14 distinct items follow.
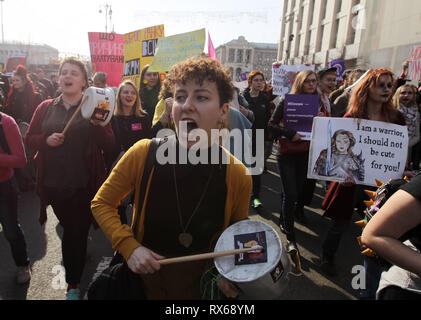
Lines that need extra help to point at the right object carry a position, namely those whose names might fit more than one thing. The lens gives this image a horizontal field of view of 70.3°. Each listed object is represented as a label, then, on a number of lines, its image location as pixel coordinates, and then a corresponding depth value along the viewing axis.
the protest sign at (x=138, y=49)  5.49
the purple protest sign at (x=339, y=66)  9.78
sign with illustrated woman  2.79
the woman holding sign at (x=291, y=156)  3.65
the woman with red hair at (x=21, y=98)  5.86
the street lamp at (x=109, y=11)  32.24
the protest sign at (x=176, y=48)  4.15
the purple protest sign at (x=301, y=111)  3.69
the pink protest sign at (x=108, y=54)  6.35
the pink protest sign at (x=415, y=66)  8.28
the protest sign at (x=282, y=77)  8.30
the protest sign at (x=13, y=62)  16.23
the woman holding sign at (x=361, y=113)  2.89
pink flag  3.90
